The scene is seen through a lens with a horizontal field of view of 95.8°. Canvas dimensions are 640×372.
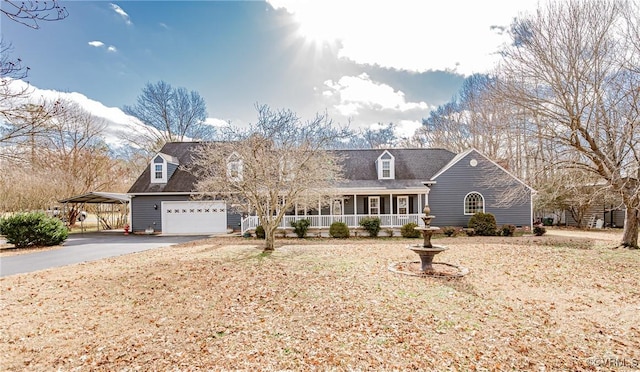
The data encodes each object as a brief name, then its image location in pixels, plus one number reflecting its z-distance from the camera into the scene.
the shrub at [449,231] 16.48
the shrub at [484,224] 16.55
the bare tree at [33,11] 3.21
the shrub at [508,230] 16.56
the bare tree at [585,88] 10.76
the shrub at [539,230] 16.62
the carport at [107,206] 19.20
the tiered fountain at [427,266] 8.02
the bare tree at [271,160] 11.00
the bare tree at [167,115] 27.89
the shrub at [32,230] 12.59
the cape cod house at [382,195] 17.42
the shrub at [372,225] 16.62
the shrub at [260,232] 15.90
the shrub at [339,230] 16.42
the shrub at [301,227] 16.53
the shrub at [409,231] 16.27
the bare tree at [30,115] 4.88
